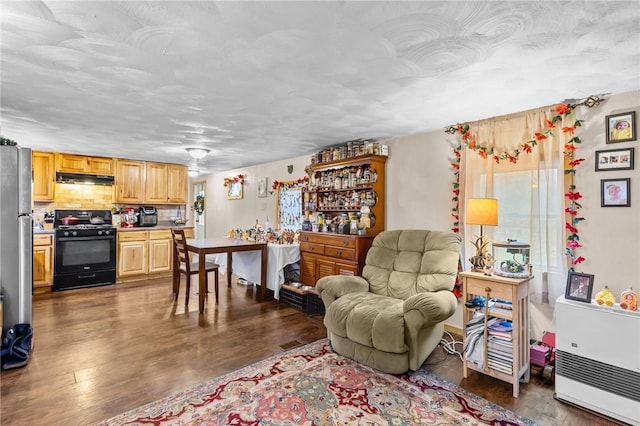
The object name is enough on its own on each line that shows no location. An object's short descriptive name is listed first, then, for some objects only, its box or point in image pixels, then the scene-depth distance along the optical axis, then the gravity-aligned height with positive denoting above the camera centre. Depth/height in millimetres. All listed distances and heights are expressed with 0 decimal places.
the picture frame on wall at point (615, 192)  2396 +136
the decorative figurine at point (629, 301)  2053 -582
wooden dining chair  4234 -744
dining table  4020 -509
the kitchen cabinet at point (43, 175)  5078 +566
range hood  5242 +533
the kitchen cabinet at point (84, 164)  5270 +781
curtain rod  2516 +873
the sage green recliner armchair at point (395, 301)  2449 -797
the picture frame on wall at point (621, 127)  2381 +626
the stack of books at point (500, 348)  2367 -1029
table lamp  2574 -22
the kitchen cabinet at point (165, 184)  6168 +527
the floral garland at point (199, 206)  8484 +115
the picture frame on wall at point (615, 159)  2389 +388
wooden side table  2322 -773
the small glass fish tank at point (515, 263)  2500 -422
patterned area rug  1981 -1280
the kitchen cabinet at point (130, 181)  5805 +537
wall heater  1979 -958
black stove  4953 -646
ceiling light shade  4547 +824
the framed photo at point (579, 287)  2227 -537
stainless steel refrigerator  2740 -196
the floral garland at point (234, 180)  6837 +665
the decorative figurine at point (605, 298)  2156 -594
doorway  8453 -96
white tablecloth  4492 -770
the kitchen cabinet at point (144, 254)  5566 -778
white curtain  2719 +214
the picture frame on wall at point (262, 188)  6152 +435
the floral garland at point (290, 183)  5232 +468
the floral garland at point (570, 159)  2607 +428
